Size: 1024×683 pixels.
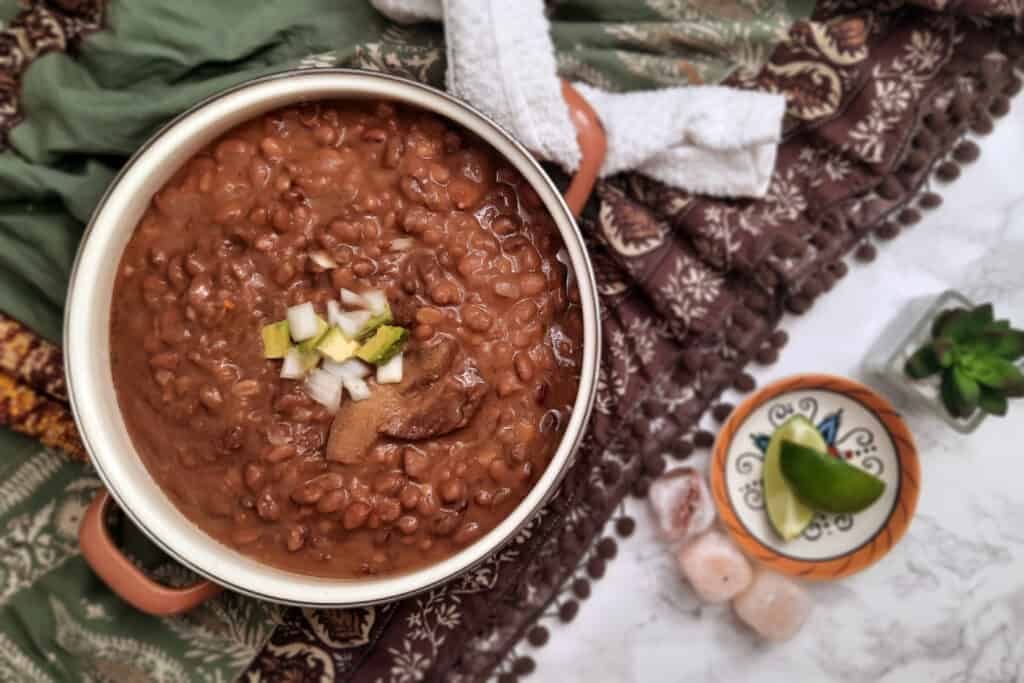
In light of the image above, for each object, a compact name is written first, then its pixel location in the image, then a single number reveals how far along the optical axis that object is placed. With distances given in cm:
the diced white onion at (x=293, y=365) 73
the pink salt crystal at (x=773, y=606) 87
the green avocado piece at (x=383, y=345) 73
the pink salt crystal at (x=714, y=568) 86
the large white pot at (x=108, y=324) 73
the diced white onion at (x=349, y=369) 74
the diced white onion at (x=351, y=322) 73
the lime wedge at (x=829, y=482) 84
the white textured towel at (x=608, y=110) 79
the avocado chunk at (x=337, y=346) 72
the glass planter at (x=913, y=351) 87
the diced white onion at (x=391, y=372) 74
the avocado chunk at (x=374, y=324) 73
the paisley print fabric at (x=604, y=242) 81
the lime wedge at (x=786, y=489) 86
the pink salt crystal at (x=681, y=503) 86
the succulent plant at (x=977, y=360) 84
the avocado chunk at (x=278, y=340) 73
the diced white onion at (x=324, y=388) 74
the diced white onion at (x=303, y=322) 73
